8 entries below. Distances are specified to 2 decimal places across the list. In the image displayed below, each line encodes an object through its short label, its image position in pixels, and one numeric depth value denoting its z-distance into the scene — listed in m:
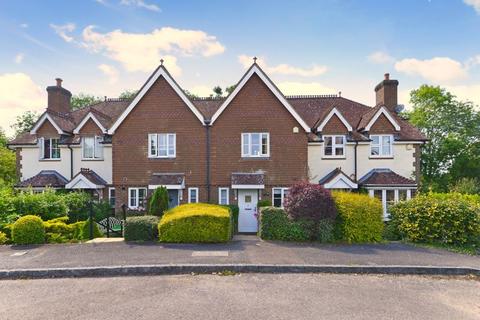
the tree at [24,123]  44.28
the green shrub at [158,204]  14.55
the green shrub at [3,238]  11.84
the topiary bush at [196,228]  11.70
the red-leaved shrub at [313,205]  12.23
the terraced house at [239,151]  17.78
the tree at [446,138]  34.03
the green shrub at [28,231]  11.58
